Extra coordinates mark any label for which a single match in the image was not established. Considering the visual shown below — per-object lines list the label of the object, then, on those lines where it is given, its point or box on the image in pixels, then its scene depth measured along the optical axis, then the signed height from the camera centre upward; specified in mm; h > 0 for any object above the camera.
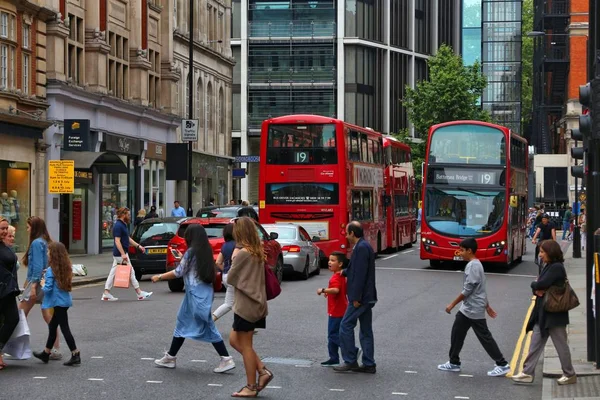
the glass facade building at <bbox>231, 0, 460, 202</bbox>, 83500 +9010
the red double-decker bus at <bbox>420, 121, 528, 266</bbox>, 32500 +47
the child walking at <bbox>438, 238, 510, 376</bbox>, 13219 -1316
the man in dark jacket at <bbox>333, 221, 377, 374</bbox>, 13008 -1191
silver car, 28094 -1355
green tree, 71438 +5851
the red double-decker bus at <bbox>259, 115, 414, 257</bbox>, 33438 +420
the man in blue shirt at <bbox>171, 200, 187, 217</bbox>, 39500 -674
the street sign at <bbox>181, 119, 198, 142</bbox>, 39938 +2023
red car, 23984 -1099
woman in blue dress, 12812 -1132
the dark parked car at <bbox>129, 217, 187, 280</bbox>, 27891 -1224
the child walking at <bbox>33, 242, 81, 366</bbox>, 13445 -1150
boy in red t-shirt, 13453 -1268
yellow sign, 28094 +285
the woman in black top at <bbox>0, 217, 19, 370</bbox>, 12922 -1092
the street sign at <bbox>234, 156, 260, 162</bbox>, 42875 +1148
